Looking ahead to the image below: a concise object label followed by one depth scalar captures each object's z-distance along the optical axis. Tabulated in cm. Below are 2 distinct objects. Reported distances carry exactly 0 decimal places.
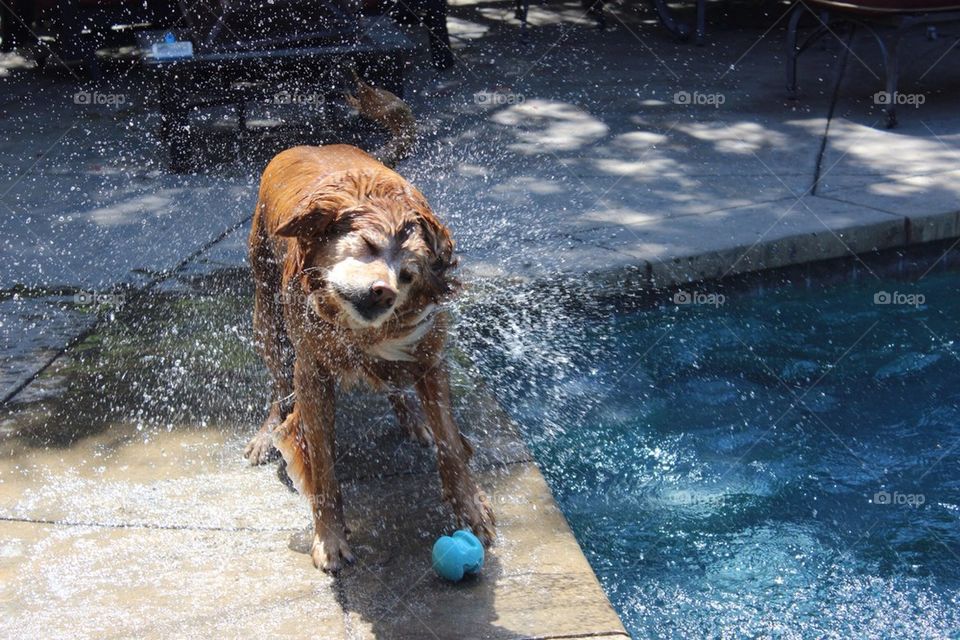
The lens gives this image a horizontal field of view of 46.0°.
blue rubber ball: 309
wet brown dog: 289
